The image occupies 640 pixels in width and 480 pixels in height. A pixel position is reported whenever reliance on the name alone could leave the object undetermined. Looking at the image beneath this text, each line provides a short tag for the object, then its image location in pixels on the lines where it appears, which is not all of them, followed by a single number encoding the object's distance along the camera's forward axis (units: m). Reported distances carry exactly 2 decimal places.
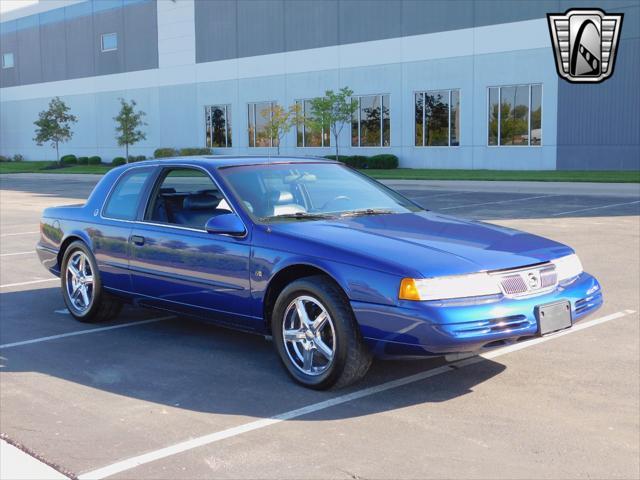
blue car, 4.86
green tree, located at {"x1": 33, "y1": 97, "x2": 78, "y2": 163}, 52.50
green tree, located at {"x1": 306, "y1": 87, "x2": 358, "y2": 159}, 38.03
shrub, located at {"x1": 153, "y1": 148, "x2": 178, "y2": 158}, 46.78
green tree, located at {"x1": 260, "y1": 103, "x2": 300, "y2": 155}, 41.06
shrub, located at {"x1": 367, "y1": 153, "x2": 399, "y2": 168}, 37.65
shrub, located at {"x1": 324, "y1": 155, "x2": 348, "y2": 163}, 39.36
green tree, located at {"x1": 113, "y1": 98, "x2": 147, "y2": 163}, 47.97
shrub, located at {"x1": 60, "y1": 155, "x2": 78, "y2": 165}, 53.72
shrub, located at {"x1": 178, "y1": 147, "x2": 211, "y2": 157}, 44.94
